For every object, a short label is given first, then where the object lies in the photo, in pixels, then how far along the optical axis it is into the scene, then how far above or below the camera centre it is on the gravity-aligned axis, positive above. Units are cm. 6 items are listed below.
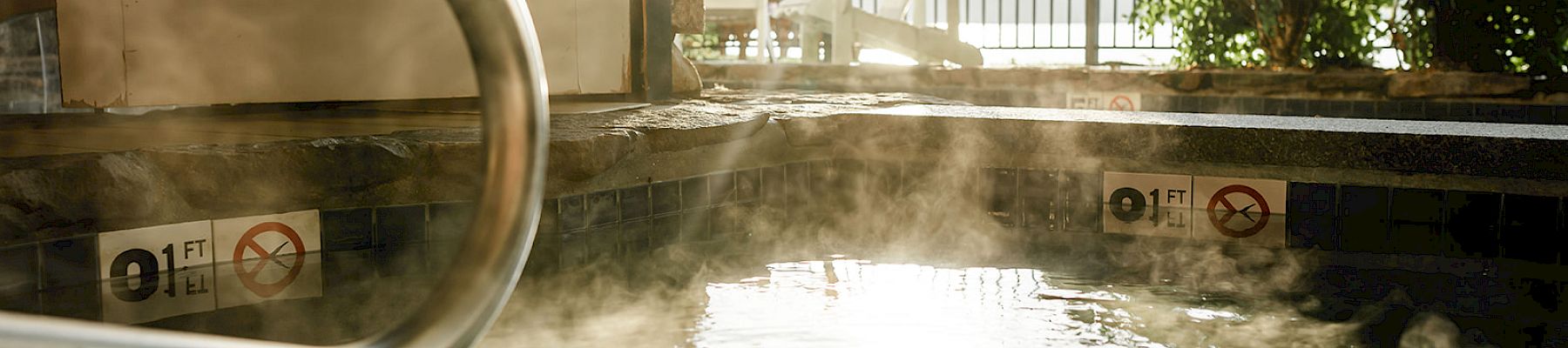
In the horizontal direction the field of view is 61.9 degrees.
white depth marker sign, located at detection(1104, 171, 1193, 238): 317 -25
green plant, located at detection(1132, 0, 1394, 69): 632 +34
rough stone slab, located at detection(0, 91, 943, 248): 212 -12
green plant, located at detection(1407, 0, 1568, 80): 550 +26
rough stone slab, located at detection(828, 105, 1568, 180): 271 -9
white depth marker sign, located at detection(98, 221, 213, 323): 219 -29
